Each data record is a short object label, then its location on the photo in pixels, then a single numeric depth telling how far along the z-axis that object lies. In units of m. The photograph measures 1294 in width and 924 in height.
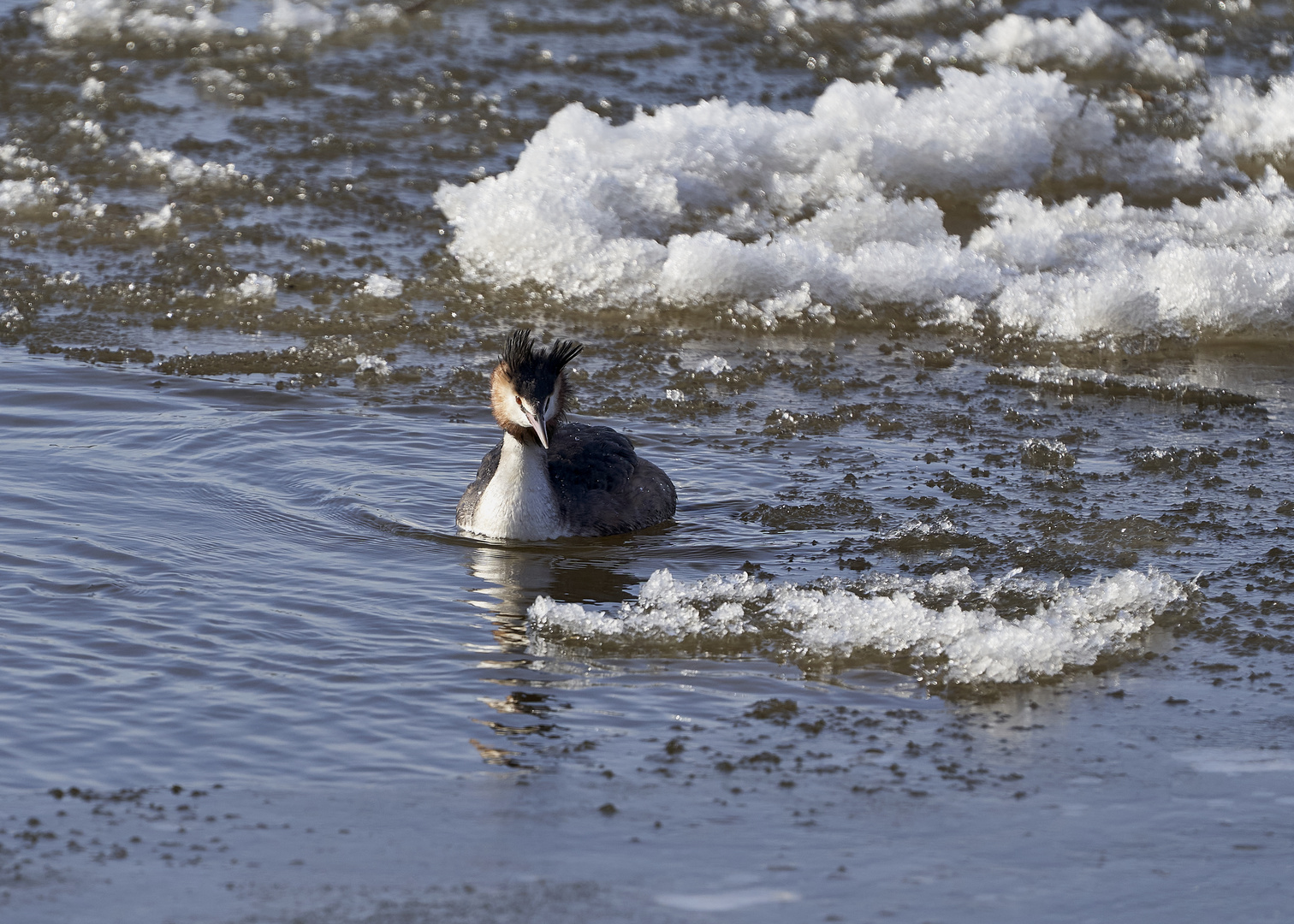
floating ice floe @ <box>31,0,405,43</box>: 16.91
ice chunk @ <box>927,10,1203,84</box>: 16.97
